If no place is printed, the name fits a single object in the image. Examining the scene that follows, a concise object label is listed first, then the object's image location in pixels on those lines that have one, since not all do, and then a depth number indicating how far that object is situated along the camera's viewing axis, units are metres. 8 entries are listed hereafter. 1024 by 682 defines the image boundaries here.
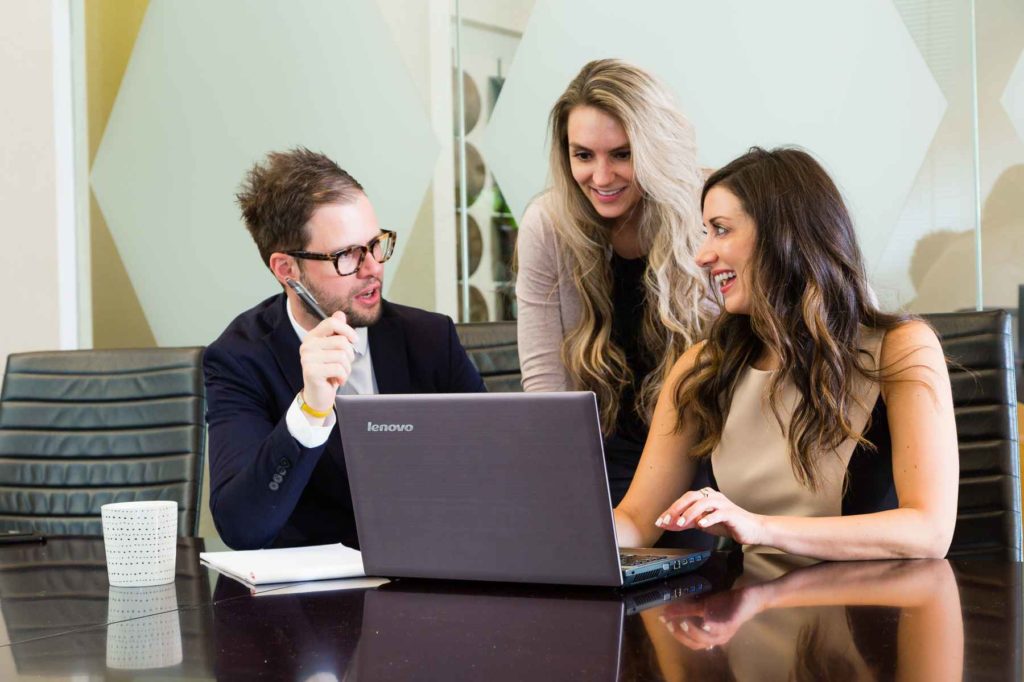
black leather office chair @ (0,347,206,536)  2.60
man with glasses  1.85
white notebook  1.49
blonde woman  2.27
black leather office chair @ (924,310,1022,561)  1.92
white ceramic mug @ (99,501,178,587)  1.56
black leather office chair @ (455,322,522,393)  2.58
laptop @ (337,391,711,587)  1.30
